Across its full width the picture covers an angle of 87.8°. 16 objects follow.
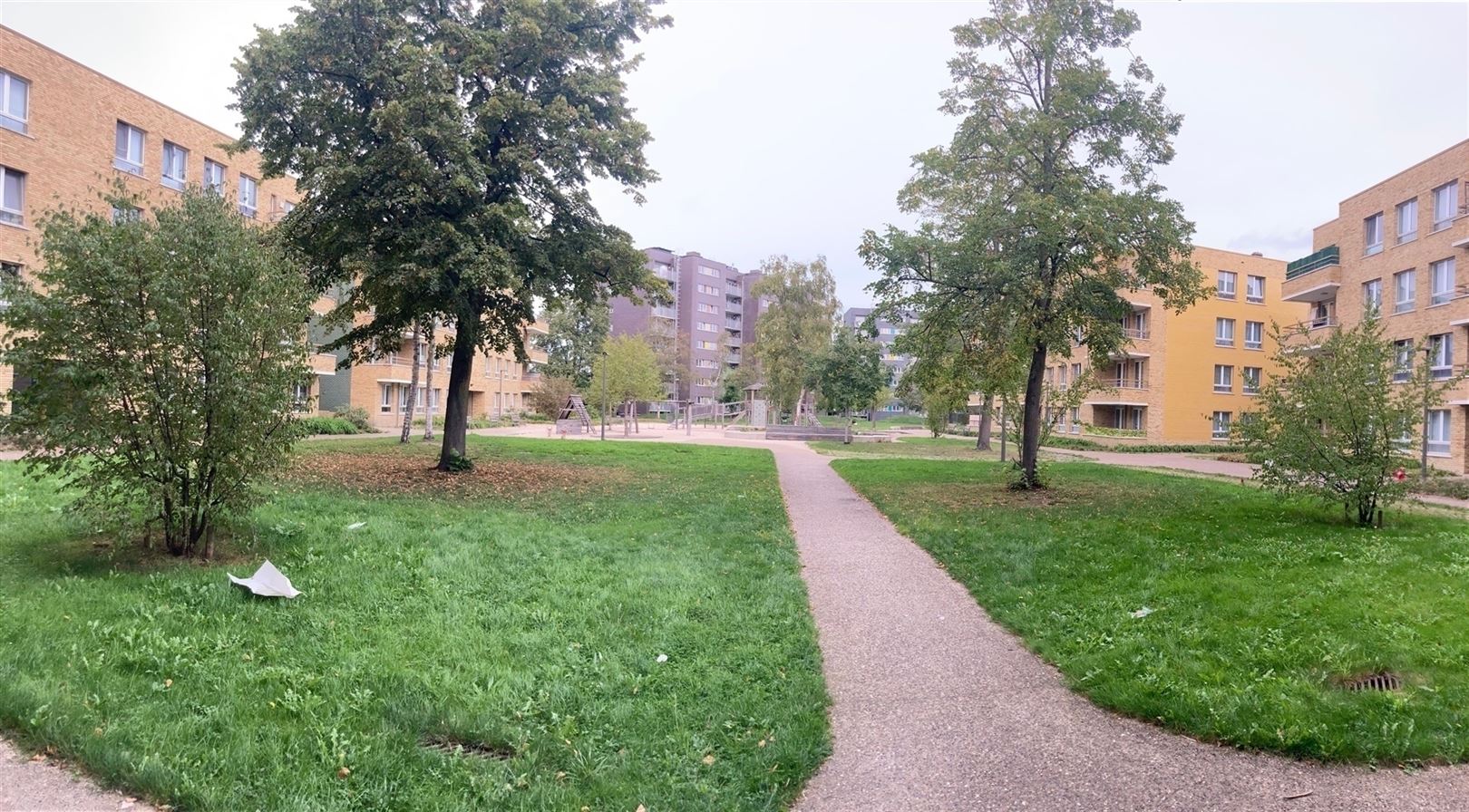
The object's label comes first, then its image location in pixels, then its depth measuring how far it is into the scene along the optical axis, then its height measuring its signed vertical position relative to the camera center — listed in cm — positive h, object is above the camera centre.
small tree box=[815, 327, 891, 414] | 3756 +208
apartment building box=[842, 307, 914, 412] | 11644 +1469
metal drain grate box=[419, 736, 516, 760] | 373 -173
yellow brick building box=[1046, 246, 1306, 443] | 4003 +398
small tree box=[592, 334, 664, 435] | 5209 +213
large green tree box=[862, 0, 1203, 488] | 1300 +379
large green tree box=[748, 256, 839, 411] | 4544 +563
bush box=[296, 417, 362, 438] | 3041 -130
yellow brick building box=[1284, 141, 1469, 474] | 2439 +626
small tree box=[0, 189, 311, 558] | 592 +21
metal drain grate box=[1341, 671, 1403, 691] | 458 -148
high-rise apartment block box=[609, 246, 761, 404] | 9569 +1227
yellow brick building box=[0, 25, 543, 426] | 2108 +790
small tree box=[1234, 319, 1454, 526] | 1013 +15
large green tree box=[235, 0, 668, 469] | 1207 +435
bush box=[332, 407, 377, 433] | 3419 -102
